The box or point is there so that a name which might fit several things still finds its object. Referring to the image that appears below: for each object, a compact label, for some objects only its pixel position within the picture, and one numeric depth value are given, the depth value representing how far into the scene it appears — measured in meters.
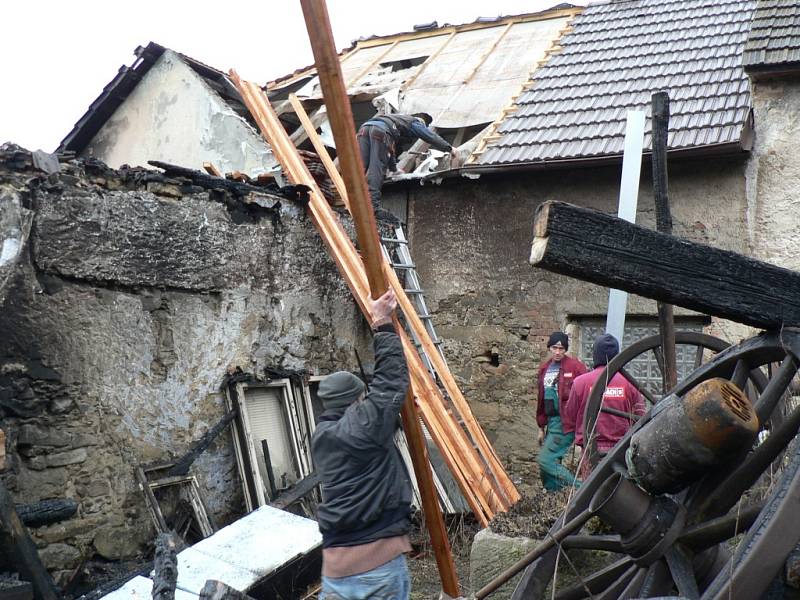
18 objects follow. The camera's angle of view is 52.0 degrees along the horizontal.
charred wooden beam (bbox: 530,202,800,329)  2.51
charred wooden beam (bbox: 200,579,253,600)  2.95
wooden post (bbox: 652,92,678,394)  4.72
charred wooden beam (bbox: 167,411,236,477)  6.01
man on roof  8.16
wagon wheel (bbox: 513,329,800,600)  2.32
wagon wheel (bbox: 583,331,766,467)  4.83
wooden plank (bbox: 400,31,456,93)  10.05
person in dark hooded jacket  3.56
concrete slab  4.73
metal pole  6.04
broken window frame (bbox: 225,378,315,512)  6.39
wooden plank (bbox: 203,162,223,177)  7.50
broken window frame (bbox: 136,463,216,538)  5.64
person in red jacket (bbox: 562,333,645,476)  5.44
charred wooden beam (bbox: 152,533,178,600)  3.33
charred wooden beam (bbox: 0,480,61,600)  4.60
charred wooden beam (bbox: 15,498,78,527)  4.98
